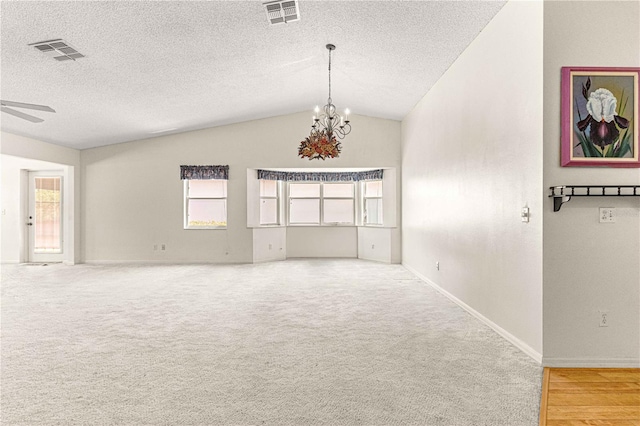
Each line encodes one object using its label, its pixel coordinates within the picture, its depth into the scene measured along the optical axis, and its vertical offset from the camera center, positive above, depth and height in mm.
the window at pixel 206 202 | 8562 +212
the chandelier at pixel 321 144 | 4926 +881
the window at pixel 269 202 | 8898 +227
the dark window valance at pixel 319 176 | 8805 +857
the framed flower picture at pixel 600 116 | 2854 +729
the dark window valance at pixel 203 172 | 8367 +872
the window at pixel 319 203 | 9484 +213
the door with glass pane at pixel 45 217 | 8547 -134
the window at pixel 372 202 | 8898 +230
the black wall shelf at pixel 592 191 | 2779 +155
